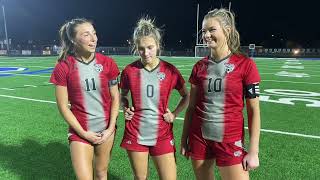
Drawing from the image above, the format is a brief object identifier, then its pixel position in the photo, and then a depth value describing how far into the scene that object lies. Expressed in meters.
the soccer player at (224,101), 2.53
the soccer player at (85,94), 2.93
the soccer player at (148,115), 2.94
